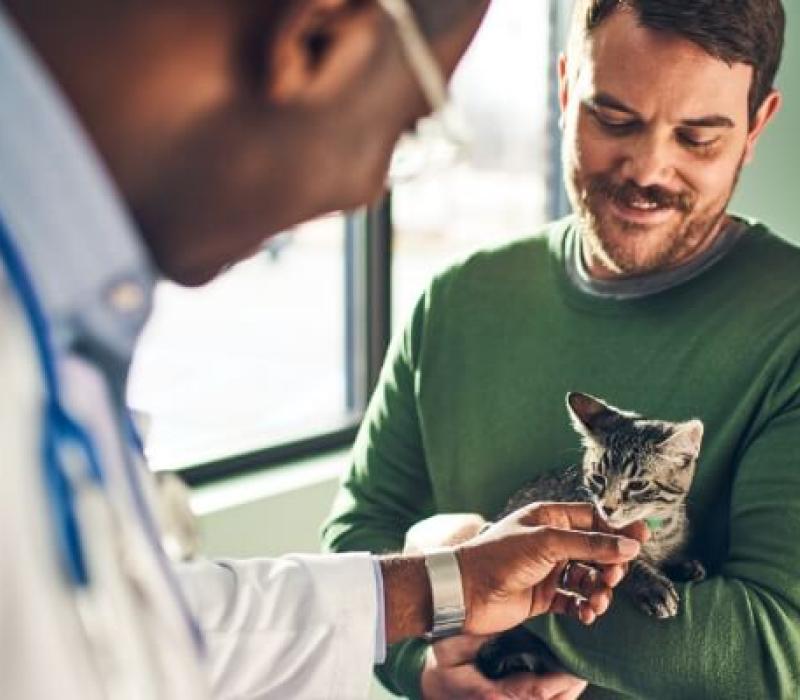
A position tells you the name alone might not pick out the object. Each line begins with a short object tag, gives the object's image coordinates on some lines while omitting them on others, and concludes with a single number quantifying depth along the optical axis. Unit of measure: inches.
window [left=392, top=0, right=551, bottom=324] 112.5
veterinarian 19.0
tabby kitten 47.9
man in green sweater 45.8
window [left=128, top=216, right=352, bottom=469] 102.9
